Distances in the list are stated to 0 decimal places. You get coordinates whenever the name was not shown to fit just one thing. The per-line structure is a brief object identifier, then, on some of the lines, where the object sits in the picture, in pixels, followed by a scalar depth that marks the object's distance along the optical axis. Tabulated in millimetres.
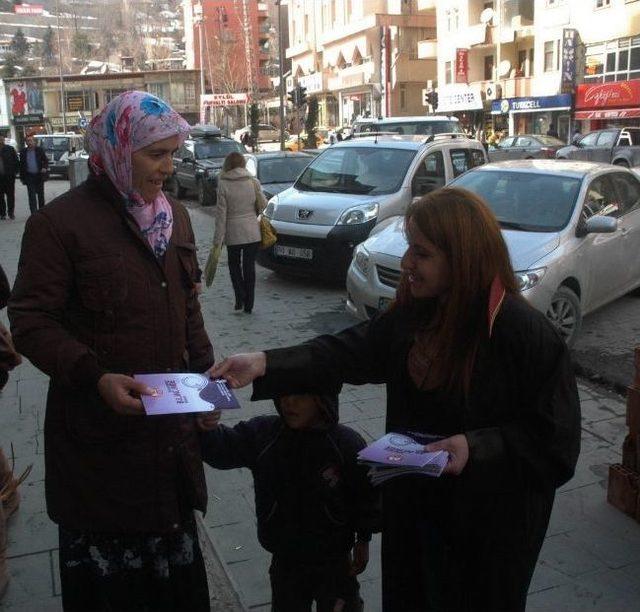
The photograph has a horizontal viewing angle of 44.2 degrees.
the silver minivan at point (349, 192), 9383
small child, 2516
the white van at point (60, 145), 32719
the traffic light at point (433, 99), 36094
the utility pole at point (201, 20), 67312
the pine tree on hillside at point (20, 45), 129475
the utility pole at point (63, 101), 64275
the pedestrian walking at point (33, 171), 16172
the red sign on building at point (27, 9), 179250
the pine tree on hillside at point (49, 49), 128375
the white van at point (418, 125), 17547
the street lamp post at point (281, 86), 29255
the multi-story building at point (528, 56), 37469
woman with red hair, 1976
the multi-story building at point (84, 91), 72938
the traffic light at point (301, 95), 33219
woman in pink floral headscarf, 2096
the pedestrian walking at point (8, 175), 15891
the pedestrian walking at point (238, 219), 8414
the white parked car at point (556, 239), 6766
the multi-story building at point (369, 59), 55906
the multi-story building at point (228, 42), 70375
